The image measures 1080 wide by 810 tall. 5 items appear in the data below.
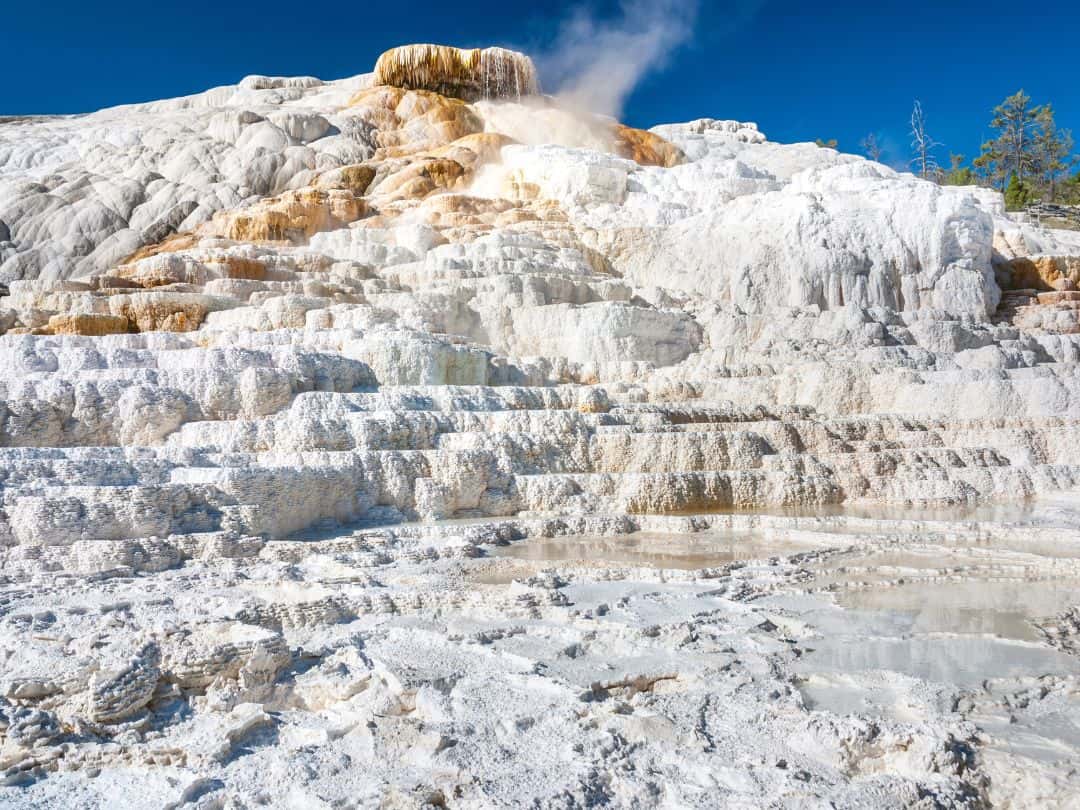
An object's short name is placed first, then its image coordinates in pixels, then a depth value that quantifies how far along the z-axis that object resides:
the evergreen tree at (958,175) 32.16
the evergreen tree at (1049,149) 30.45
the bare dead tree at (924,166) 31.05
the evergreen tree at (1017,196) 27.53
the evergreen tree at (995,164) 31.36
